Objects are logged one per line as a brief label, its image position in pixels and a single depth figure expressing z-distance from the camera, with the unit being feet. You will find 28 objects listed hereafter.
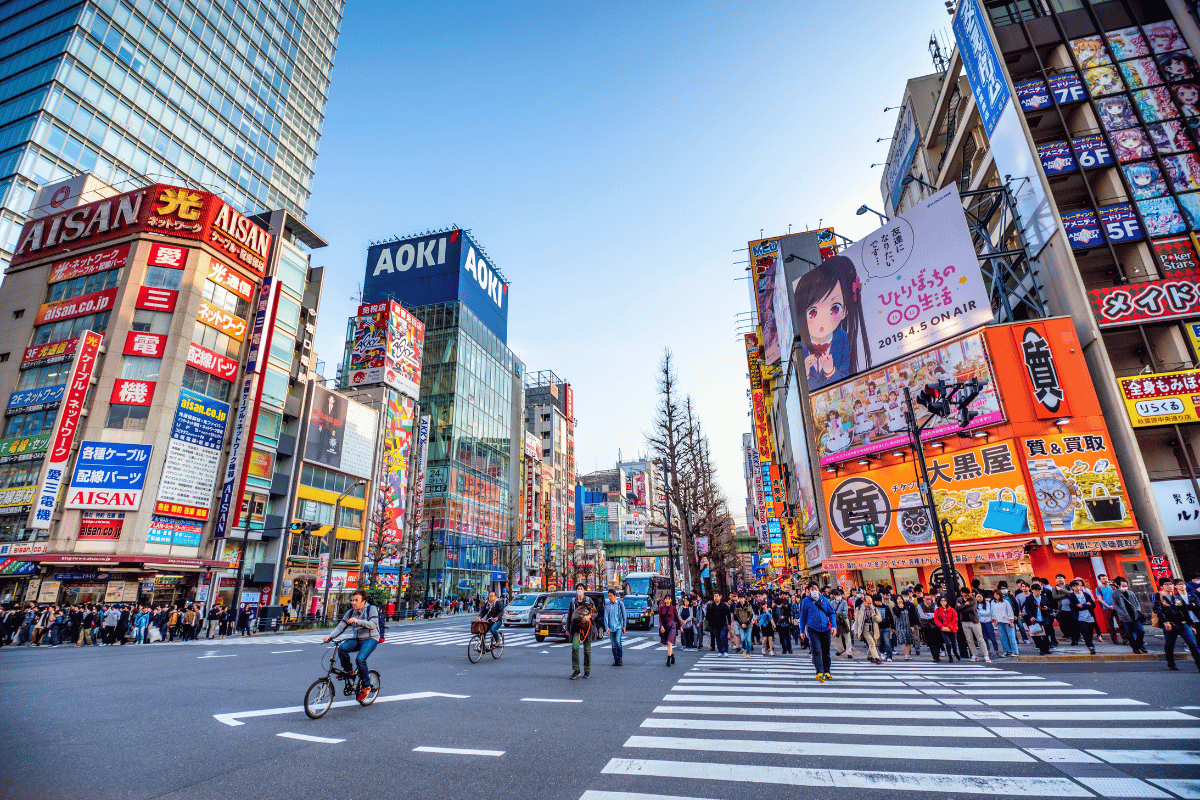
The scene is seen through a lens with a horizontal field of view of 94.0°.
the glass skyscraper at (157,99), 144.15
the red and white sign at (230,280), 119.14
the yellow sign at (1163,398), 75.31
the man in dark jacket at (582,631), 37.63
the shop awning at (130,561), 88.99
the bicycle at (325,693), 24.63
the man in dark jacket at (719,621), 54.39
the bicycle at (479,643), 49.70
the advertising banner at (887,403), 84.64
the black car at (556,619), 72.49
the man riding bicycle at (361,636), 27.37
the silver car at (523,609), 95.76
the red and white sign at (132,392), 103.14
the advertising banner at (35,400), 102.30
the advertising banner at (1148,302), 79.15
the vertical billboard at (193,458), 104.83
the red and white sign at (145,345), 106.52
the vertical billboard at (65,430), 91.56
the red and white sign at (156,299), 109.60
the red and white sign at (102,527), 95.40
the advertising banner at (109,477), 95.76
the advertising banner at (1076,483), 73.05
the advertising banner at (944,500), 78.69
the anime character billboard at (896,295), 89.66
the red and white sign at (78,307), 109.09
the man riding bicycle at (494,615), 51.96
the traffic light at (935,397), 51.62
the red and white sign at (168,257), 113.19
